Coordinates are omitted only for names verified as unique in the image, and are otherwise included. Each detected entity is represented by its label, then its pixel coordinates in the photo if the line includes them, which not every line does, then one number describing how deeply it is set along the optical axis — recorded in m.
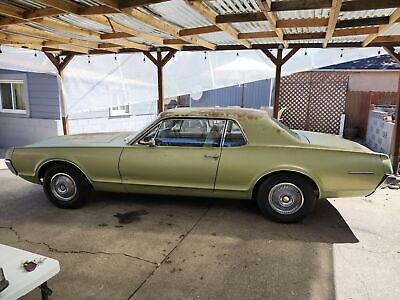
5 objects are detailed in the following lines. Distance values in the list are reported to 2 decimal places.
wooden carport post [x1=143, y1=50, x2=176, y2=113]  7.16
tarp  7.88
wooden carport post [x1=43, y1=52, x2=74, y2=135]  8.00
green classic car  3.77
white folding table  1.89
